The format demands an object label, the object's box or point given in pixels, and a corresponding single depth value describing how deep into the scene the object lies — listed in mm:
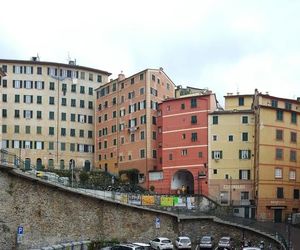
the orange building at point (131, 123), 92375
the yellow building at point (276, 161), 77938
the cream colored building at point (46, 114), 101812
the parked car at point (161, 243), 55188
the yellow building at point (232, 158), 80625
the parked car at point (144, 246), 48044
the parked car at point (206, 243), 58250
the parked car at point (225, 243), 57375
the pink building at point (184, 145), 83875
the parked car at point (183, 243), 56991
